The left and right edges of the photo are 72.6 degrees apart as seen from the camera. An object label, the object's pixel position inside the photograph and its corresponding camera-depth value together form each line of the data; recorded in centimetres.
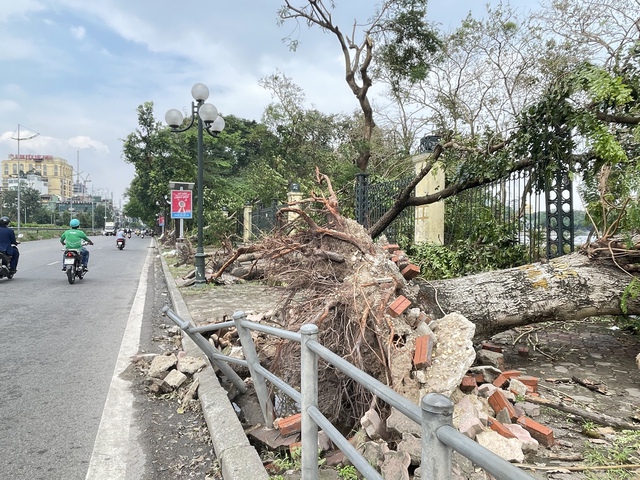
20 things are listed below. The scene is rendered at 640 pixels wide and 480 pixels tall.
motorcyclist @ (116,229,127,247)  2698
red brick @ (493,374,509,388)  360
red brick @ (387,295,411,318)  336
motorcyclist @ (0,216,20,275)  1082
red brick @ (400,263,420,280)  429
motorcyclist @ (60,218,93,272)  1109
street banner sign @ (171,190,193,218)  1606
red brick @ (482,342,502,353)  462
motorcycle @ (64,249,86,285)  1065
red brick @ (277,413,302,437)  292
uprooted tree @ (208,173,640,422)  341
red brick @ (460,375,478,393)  326
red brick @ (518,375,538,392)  367
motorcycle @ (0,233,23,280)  1062
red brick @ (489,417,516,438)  273
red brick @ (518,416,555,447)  280
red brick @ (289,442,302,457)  277
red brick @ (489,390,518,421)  303
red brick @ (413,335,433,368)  313
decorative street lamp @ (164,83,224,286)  1020
